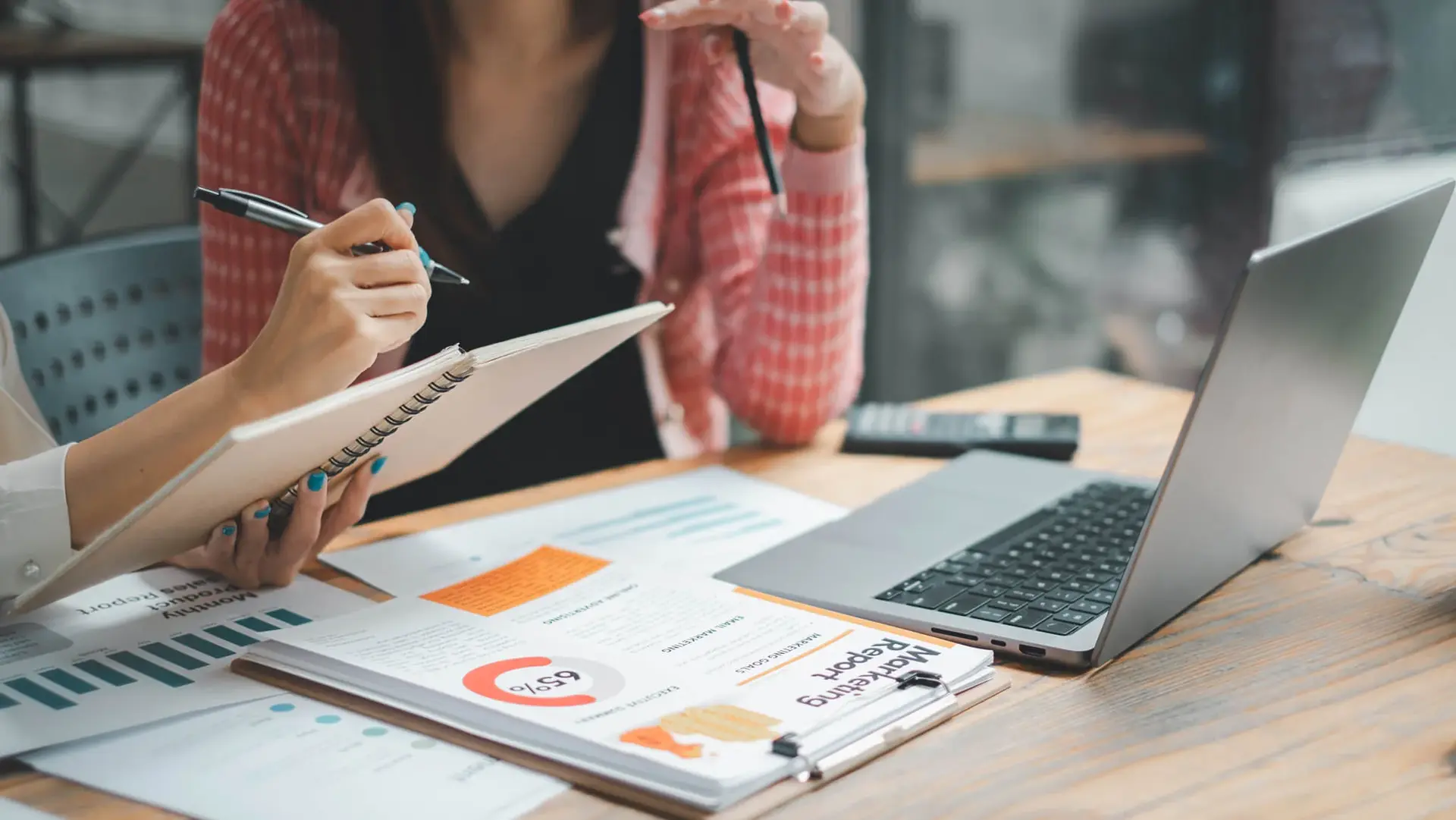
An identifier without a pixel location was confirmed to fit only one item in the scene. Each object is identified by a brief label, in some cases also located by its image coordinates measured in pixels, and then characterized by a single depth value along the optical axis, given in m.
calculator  1.08
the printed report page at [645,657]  0.57
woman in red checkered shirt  1.14
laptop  0.64
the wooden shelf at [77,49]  2.04
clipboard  0.53
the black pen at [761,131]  1.07
